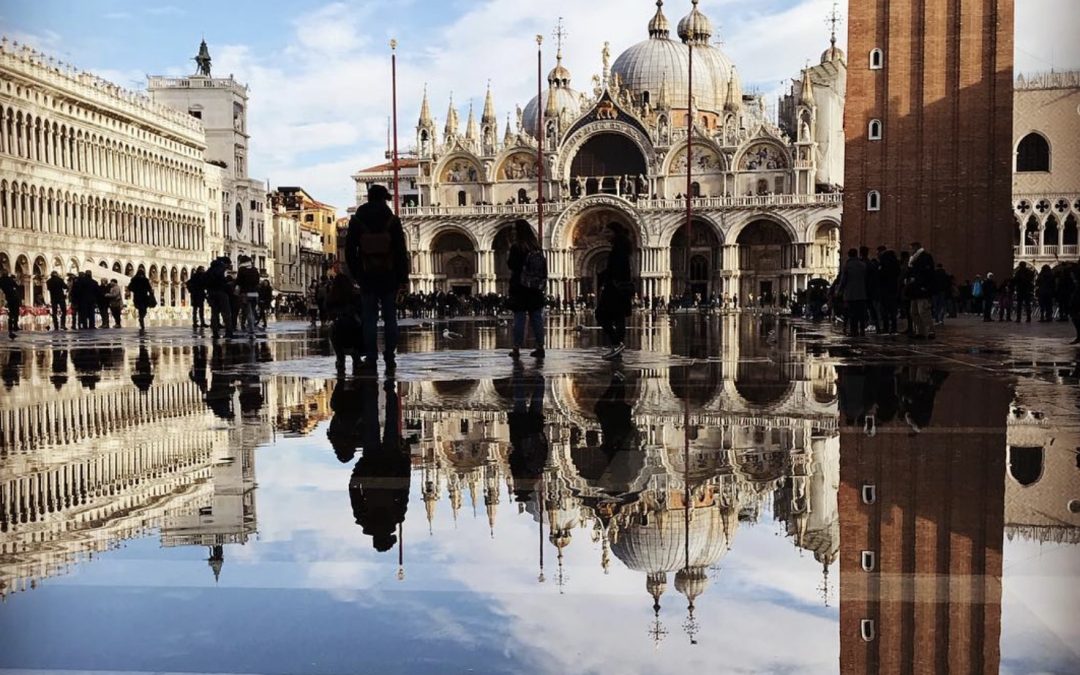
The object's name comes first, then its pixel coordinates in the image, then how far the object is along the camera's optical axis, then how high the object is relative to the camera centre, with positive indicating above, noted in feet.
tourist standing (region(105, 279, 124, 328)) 100.12 +0.84
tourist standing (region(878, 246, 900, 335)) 60.59 +0.83
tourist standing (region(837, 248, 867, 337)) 60.85 +0.58
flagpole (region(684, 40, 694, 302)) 171.83 +16.50
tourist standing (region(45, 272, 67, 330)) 92.07 +1.24
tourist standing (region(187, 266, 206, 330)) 76.89 +1.16
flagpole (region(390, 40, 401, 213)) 148.36 +30.93
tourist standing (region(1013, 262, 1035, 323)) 95.96 +1.11
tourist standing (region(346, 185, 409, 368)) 33.17 +1.45
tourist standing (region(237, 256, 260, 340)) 67.15 +1.16
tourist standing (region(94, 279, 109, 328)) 96.14 +0.82
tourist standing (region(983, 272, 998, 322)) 95.14 +0.17
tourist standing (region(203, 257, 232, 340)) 66.13 +0.75
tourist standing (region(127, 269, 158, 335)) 81.49 +1.17
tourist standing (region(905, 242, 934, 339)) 54.75 +0.58
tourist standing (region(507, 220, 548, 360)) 40.70 +0.81
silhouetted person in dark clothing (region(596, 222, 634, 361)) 39.45 +0.43
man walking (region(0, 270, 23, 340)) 79.51 +1.04
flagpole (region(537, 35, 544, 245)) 158.51 +28.80
